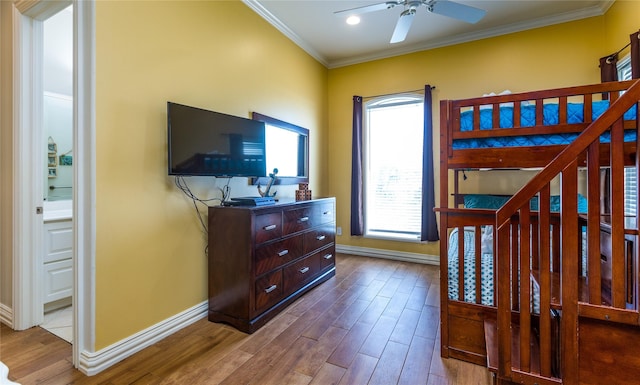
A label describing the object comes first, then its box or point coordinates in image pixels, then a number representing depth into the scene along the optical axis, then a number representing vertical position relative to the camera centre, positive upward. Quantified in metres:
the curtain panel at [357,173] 4.24 +0.30
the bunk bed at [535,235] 1.22 -0.21
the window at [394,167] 3.99 +0.38
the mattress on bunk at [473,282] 1.81 -0.59
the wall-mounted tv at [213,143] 1.96 +0.39
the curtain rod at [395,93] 3.81 +1.41
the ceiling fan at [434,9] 2.38 +1.58
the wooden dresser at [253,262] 2.14 -0.55
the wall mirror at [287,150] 3.18 +0.54
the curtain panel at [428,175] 3.76 +0.23
